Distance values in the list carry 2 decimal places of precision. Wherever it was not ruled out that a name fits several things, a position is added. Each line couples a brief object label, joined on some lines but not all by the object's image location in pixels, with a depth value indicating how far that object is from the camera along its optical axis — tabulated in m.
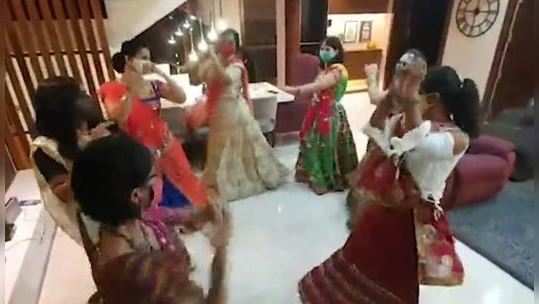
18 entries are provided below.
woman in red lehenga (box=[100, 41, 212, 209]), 2.06
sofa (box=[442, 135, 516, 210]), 2.75
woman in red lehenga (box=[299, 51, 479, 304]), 1.48
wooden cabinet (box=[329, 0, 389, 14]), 3.15
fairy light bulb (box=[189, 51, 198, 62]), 2.84
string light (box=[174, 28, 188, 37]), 3.76
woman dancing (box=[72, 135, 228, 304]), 0.89
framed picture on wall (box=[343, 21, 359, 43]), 3.38
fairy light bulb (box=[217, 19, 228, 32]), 3.35
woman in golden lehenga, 2.58
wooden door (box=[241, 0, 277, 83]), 3.79
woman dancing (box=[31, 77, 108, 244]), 1.41
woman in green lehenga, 2.65
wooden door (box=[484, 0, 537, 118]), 3.18
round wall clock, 3.55
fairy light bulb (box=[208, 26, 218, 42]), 2.70
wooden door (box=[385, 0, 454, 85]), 2.76
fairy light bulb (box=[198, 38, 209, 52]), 2.64
